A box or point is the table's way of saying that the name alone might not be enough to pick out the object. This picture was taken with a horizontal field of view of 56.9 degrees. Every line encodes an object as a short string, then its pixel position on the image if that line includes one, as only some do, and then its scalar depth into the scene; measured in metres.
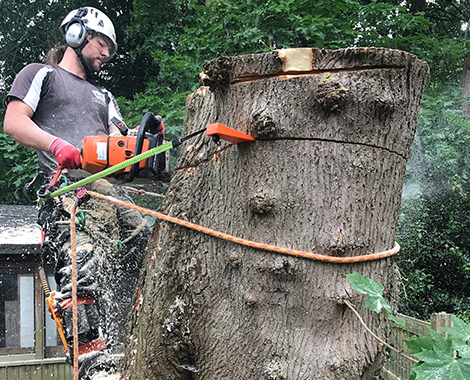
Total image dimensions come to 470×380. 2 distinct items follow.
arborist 2.11
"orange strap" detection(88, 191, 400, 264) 1.23
